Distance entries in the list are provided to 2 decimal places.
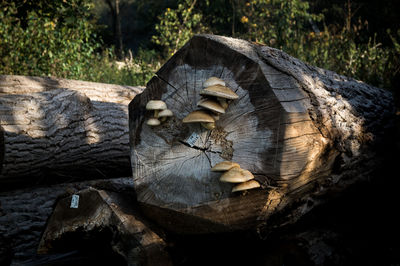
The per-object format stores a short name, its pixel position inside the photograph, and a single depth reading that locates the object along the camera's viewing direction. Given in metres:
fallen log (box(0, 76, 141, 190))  3.36
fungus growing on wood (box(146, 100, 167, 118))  2.40
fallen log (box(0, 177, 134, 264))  3.33
